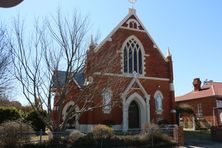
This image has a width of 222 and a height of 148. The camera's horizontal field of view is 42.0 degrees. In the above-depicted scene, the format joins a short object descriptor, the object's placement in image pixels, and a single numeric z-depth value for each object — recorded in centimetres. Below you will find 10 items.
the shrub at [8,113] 2978
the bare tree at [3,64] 2008
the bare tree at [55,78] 1944
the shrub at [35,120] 2962
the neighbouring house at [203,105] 4178
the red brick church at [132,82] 2750
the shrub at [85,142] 1785
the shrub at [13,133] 1606
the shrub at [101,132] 1870
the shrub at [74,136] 1806
